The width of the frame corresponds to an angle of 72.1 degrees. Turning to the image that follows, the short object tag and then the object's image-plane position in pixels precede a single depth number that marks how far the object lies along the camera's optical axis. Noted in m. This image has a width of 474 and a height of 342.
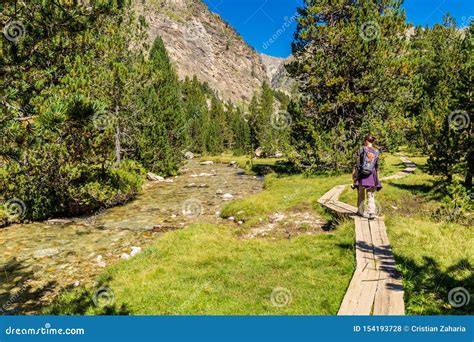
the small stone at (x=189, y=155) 69.53
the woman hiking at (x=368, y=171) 11.55
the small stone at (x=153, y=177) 34.20
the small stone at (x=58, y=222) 17.66
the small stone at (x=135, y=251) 12.75
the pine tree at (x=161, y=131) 34.59
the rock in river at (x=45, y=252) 12.82
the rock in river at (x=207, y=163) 55.90
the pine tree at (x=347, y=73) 25.61
